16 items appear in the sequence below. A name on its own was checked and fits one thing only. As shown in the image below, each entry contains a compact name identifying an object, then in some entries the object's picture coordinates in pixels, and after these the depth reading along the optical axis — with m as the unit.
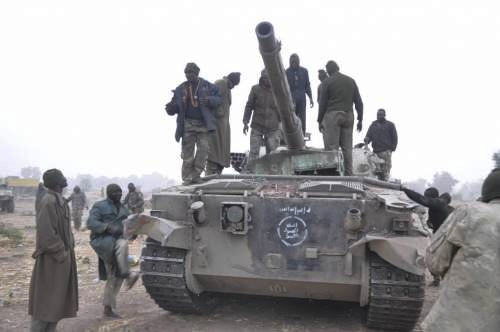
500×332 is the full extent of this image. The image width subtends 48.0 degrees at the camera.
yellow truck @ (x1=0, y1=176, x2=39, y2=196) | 51.25
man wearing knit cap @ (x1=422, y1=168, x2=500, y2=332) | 2.92
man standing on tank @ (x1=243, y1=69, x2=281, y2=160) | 9.10
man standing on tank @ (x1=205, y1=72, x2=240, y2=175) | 8.35
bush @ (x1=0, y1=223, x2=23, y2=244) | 14.88
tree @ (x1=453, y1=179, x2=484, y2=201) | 112.47
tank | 5.28
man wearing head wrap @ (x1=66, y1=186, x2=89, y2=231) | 19.33
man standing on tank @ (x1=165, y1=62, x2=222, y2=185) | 7.75
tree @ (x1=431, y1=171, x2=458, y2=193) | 86.91
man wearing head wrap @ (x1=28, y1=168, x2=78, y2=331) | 5.05
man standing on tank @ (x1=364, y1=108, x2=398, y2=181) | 11.47
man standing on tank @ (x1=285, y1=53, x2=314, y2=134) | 9.59
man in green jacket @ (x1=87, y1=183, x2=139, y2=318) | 6.12
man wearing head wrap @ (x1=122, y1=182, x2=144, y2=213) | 16.11
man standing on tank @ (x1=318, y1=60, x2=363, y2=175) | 8.11
